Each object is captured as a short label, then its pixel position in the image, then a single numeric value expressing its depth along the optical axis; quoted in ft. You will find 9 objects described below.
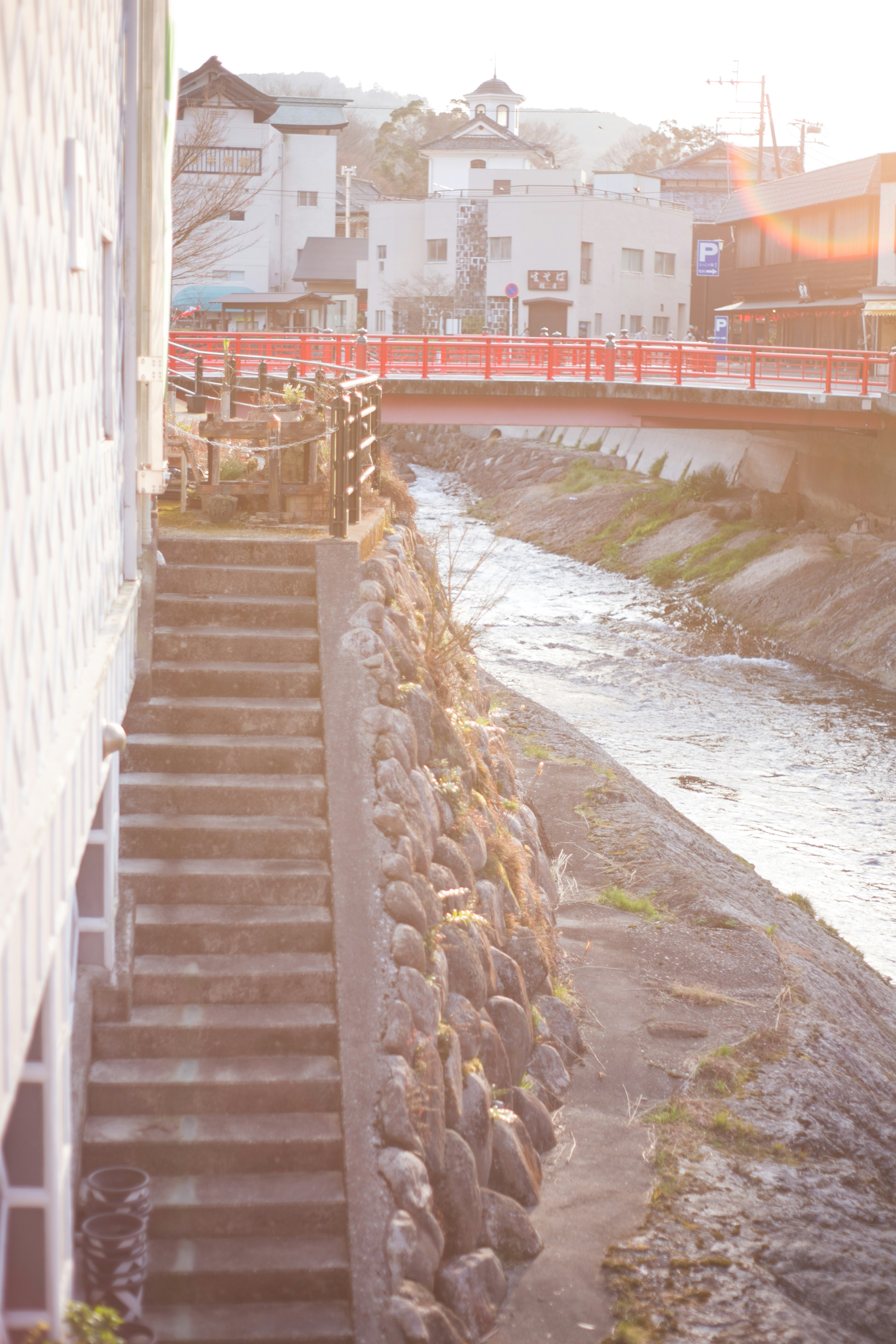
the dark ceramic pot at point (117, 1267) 20.33
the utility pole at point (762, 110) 238.68
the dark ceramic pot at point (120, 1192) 21.17
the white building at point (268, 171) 196.24
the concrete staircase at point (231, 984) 22.54
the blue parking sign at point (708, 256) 193.26
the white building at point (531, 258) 200.23
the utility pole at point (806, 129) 261.44
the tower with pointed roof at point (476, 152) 243.60
